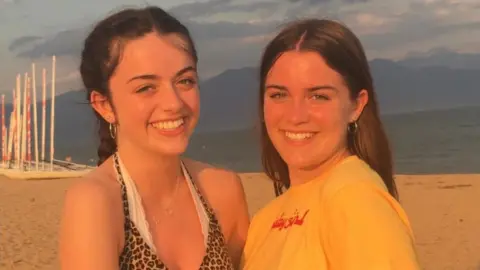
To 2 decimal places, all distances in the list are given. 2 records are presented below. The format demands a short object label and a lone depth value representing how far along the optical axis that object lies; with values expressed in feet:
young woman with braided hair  7.40
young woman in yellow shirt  6.23
